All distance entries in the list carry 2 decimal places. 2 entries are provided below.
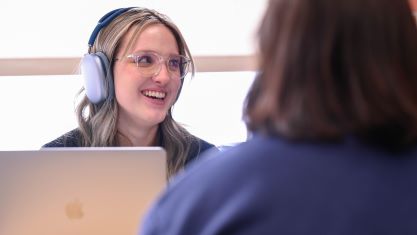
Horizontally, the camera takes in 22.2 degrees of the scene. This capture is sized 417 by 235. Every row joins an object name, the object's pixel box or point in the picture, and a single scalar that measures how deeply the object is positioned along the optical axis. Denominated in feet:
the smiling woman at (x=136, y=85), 6.80
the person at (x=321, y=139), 3.73
